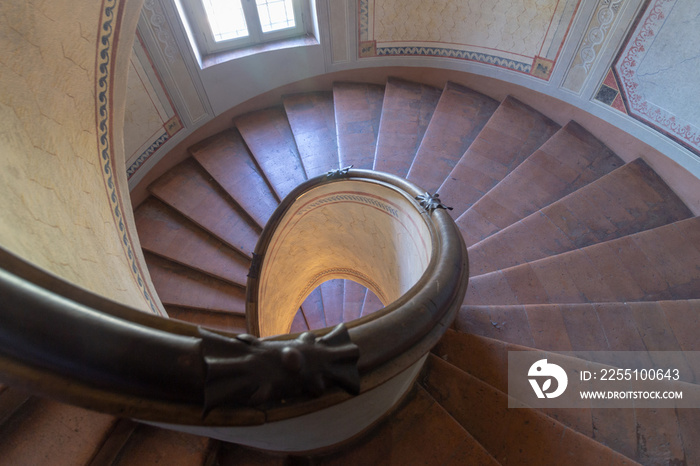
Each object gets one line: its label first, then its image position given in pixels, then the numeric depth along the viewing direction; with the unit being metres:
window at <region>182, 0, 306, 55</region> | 4.17
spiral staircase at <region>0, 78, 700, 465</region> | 1.76
